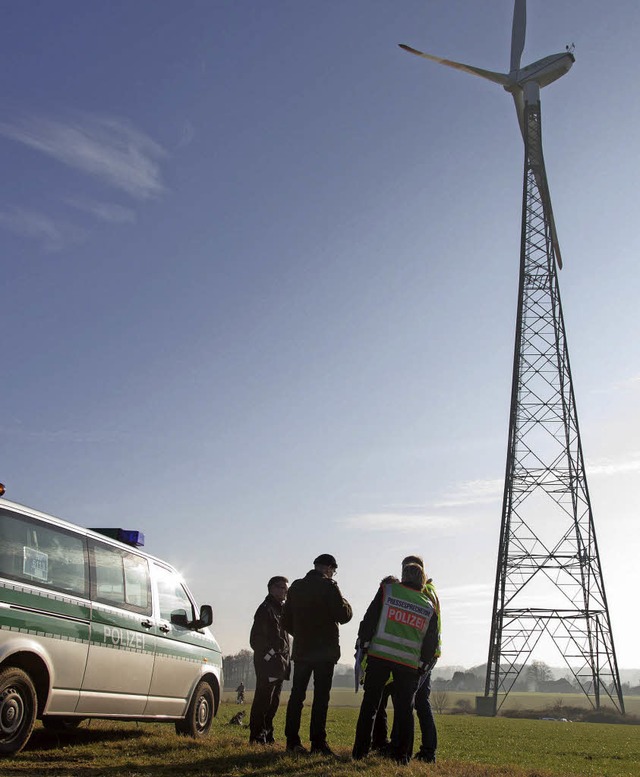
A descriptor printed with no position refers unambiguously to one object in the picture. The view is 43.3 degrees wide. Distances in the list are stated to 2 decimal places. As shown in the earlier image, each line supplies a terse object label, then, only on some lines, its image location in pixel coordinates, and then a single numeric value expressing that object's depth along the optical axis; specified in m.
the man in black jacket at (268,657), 9.98
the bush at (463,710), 48.58
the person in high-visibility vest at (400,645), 8.09
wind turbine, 37.31
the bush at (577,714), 38.03
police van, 7.11
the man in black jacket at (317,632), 8.76
